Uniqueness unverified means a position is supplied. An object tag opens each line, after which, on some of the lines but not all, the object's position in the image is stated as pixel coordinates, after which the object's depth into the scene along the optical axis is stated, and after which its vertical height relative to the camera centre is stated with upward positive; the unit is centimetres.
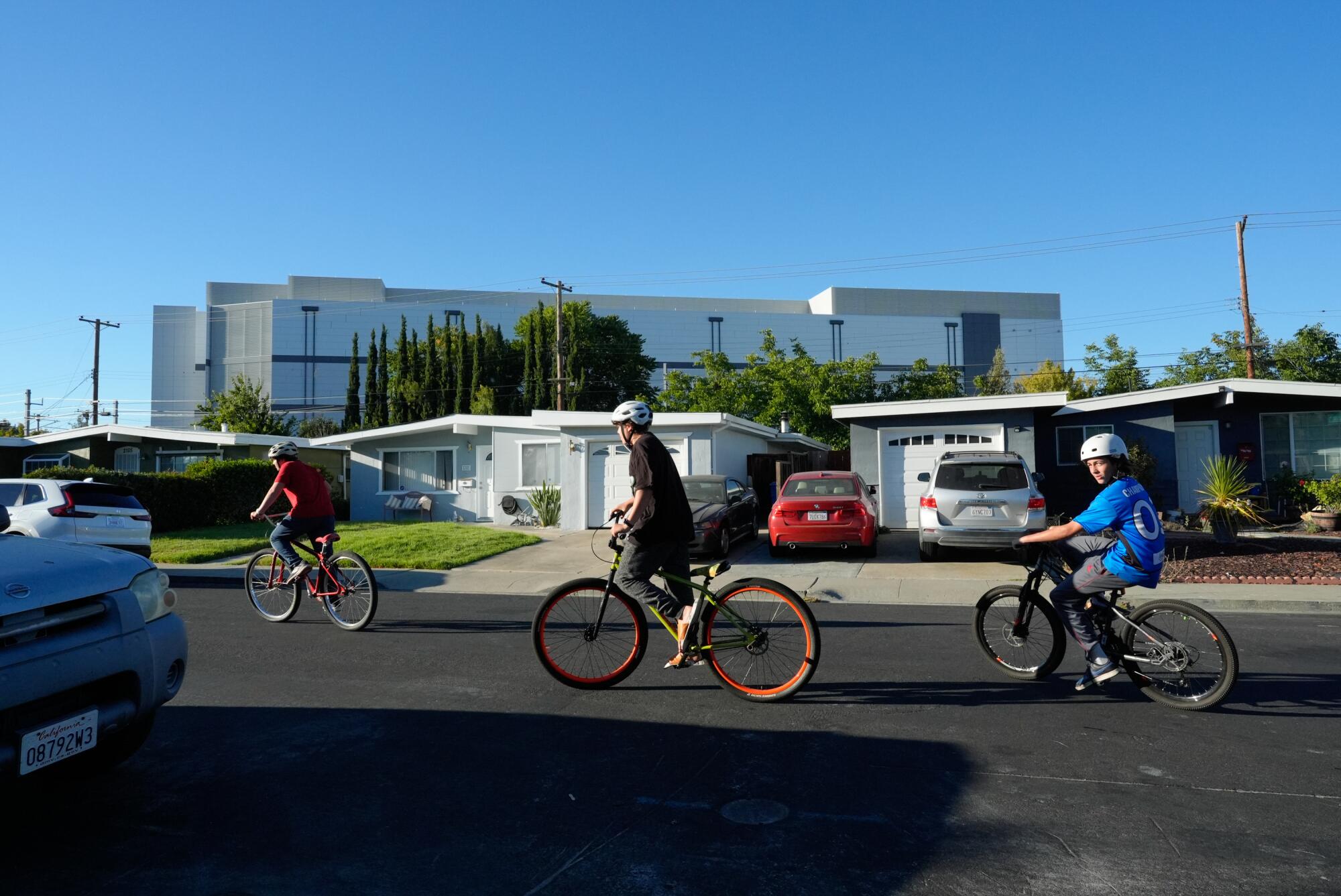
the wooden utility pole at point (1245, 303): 3056 +627
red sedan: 1434 -48
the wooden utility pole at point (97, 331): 5241 +1034
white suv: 1248 -14
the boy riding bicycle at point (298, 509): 866 -10
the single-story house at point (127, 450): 3027 +186
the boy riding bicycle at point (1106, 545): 520 -36
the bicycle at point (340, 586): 848 -86
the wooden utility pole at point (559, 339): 3606 +656
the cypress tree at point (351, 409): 5275 +535
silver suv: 1282 -23
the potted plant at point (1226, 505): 1349 -33
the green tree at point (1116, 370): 4544 +595
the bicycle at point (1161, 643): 518 -96
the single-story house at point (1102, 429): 1967 +120
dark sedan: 1527 -38
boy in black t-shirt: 568 -25
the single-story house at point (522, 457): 2131 +104
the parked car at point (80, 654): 337 -63
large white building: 7712 +1585
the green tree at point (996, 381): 6488 +810
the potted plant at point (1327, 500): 1759 -39
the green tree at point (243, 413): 4788 +482
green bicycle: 555 -94
